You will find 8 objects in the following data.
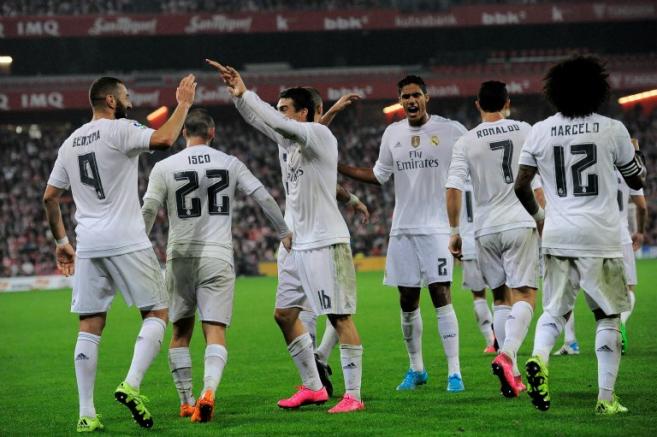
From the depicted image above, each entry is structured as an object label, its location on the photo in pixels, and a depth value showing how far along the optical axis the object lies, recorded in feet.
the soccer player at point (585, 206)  45.83
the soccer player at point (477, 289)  77.66
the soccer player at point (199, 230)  51.98
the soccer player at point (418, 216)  58.44
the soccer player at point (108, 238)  48.78
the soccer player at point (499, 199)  56.44
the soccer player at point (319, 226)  51.29
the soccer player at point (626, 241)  72.02
